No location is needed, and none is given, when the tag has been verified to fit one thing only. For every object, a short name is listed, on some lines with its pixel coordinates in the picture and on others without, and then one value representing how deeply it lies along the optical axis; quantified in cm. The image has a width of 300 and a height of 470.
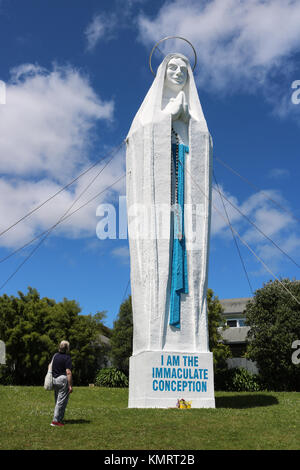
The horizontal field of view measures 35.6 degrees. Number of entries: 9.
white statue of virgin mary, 1490
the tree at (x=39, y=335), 2833
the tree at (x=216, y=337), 2796
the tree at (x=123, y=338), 3080
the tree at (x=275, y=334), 2505
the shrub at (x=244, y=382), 2598
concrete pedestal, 1388
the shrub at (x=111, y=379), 2775
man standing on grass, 890
